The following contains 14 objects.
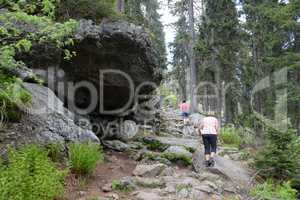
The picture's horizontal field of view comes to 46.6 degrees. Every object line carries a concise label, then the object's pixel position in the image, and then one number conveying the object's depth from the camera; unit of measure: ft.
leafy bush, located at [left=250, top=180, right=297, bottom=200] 28.30
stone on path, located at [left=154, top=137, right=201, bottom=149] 43.21
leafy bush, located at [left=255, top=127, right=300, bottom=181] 34.32
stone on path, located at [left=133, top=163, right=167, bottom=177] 30.86
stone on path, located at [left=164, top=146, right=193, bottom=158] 37.88
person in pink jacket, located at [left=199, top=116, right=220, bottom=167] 35.68
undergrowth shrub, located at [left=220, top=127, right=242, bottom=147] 54.80
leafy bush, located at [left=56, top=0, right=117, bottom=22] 37.70
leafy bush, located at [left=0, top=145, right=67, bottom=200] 17.83
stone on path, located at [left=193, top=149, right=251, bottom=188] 33.88
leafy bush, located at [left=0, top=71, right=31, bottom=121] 21.86
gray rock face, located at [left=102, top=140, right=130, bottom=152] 39.34
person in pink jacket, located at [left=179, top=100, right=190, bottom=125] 72.02
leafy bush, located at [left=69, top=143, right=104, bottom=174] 26.76
